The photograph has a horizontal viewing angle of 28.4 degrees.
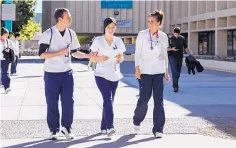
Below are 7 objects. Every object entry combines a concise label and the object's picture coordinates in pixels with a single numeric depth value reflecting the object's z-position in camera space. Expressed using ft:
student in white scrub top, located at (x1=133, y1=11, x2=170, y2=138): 23.39
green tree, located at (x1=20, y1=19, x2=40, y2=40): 221.56
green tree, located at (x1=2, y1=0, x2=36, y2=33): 182.80
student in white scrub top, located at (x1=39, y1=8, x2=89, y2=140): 22.09
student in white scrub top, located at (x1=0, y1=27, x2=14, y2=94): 41.67
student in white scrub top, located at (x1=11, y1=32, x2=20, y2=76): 62.49
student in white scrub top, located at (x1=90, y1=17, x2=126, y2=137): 23.08
